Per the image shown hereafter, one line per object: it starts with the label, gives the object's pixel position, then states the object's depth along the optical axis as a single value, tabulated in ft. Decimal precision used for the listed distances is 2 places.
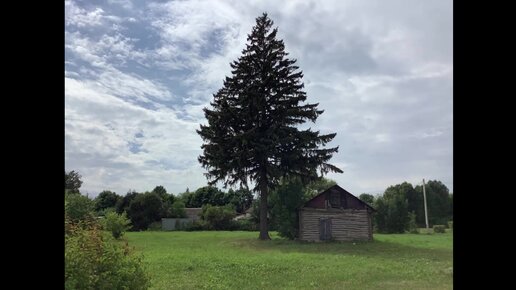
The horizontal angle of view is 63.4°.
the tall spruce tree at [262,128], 72.18
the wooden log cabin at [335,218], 67.92
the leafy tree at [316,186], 76.66
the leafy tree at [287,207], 69.82
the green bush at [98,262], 14.43
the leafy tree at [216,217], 89.51
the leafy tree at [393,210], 75.82
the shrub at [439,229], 74.84
